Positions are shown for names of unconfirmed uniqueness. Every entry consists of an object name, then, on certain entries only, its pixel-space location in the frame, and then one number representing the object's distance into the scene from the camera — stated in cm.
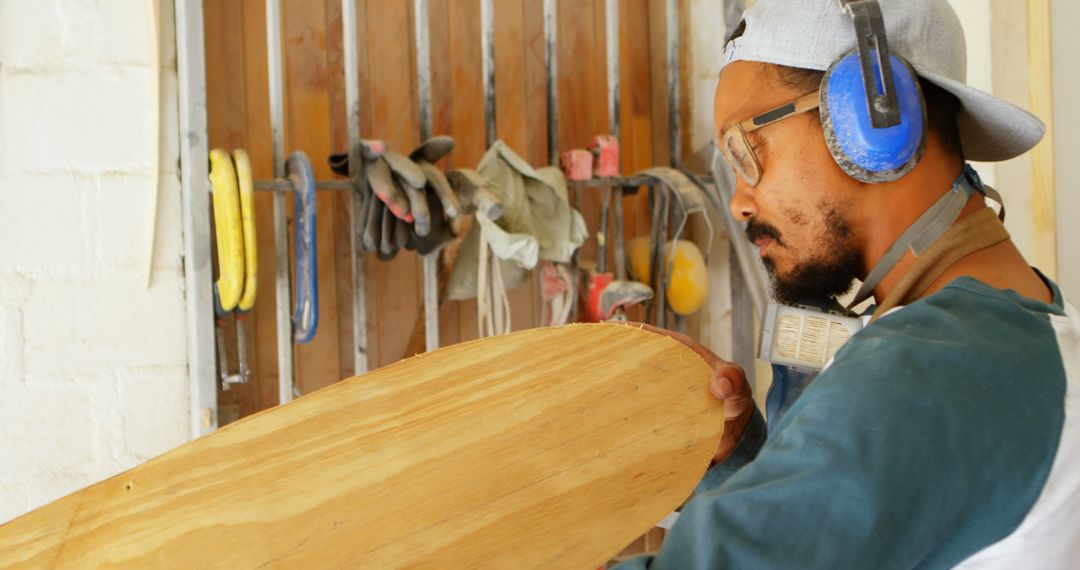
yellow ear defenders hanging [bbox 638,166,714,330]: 231
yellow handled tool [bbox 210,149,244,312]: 180
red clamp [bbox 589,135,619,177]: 230
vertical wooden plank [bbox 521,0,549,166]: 259
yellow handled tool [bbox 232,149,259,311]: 182
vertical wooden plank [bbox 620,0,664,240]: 276
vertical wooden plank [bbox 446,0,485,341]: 248
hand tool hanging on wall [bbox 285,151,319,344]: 190
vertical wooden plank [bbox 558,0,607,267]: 264
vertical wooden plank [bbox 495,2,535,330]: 255
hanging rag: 214
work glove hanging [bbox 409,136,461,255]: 199
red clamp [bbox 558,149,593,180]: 228
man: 73
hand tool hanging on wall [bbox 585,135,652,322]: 220
